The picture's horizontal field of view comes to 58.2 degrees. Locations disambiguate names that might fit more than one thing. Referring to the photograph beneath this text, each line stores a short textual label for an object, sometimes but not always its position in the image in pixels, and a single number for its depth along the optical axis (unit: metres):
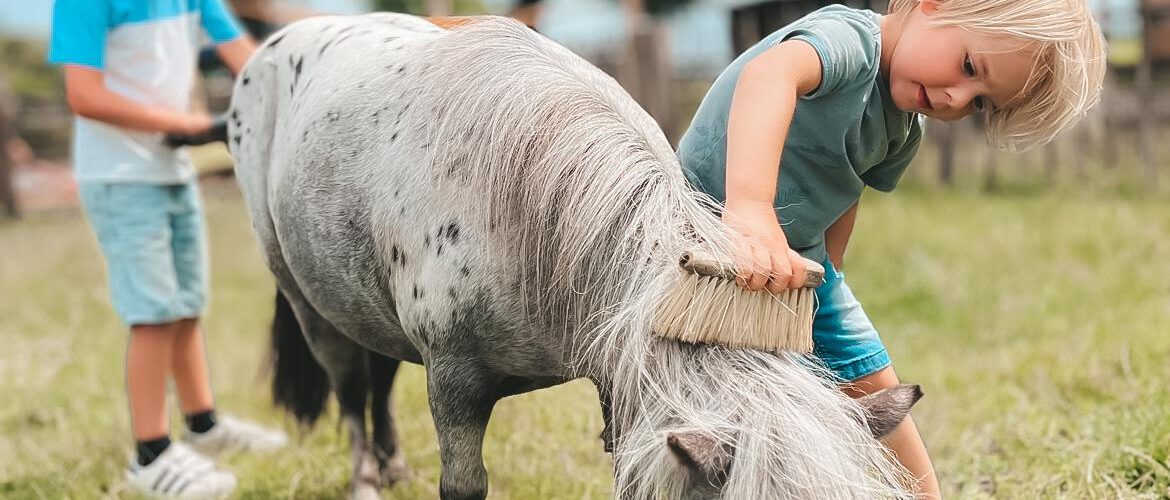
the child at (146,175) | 3.15
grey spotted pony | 1.60
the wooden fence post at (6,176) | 11.25
